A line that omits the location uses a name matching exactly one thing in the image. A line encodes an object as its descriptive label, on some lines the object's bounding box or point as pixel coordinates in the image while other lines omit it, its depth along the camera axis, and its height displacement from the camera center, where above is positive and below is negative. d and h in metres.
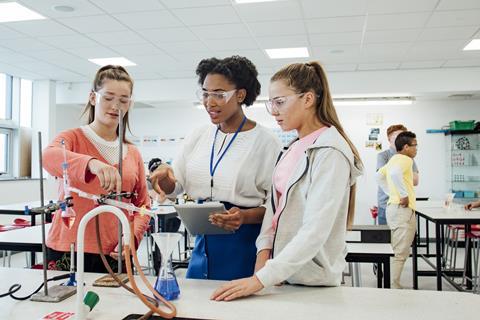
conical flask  1.09 -0.30
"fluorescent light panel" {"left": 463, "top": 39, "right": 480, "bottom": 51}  4.74 +1.40
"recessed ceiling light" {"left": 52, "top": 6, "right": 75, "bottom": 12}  3.76 +1.40
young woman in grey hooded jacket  1.16 -0.09
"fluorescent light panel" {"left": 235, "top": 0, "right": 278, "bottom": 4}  3.63 +1.42
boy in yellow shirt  3.82 -0.35
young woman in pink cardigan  1.42 +0.01
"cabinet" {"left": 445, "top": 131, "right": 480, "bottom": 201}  6.47 -0.01
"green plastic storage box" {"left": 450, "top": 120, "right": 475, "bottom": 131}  6.31 +0.59
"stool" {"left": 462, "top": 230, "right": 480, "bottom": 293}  3.84 -0.94
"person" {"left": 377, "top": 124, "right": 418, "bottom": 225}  4.82 +0.01
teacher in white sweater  1.52 -0.03
